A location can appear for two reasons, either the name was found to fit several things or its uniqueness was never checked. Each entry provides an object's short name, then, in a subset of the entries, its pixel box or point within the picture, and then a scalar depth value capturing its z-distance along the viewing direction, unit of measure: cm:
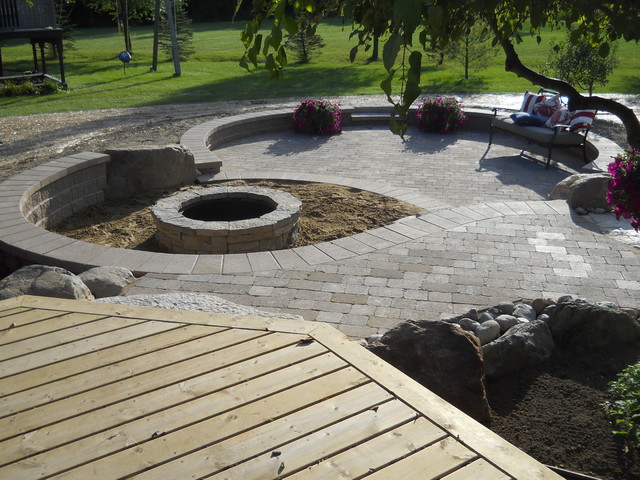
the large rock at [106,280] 514
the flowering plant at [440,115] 1246
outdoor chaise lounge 1026
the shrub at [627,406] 292
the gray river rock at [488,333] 427
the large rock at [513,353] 374
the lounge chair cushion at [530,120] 1109
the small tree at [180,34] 2731
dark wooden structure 1797
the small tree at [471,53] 2022
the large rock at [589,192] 705
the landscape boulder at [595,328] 394
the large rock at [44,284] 466
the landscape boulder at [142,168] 864
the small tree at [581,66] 1526
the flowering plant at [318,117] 1229
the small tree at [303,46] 2588
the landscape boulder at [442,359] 333
